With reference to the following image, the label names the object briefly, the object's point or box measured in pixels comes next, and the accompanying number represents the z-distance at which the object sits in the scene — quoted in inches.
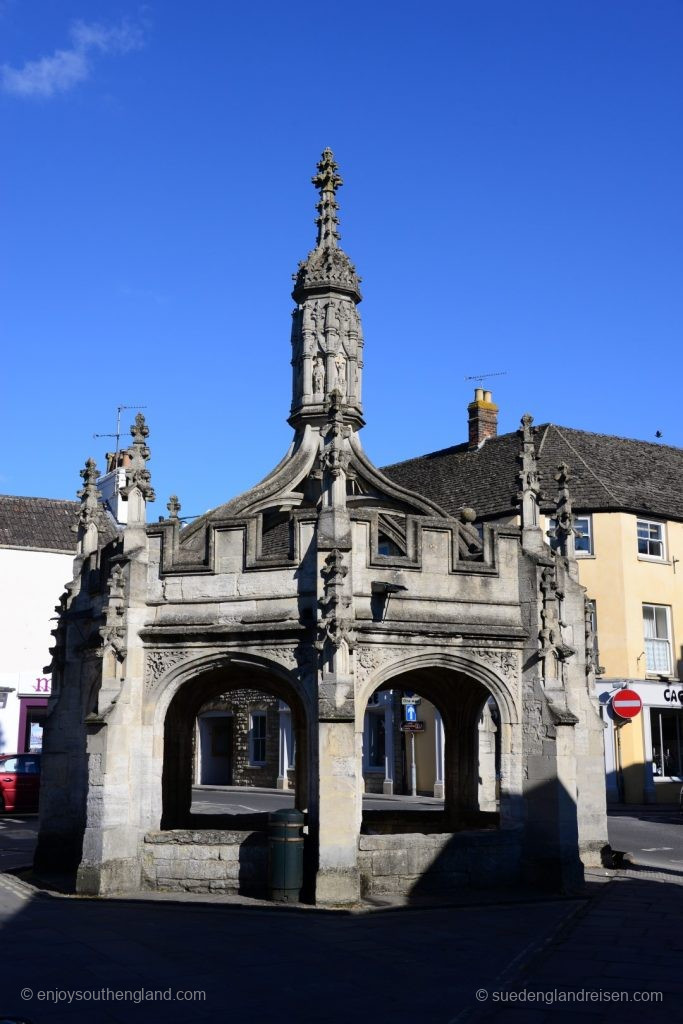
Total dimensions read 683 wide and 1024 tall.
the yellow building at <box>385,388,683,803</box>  1289.4
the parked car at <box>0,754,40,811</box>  1106.7
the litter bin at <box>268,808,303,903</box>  493.7
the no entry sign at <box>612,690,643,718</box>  1155.9
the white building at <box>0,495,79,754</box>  1424.7
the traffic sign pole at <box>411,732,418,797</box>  1339.8
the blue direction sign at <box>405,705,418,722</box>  1273.4
